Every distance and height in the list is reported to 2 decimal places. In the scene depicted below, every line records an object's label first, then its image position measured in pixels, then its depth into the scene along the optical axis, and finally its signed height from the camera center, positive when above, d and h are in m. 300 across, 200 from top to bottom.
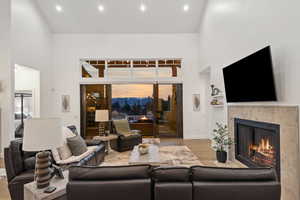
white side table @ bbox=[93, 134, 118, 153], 5.60 -1.04
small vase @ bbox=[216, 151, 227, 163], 4.87 -1.35
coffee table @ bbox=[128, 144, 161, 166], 3.74 -1.12
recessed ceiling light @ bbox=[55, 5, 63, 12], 7.10 +3.38
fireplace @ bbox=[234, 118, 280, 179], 3.22 -0.83
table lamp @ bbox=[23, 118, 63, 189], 1.96 -0.37
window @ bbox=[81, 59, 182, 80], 8.48 +1.40
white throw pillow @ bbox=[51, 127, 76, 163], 3.36 -0.89
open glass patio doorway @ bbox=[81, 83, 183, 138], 8.49 -0.17
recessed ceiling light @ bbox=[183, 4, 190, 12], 7.15 +3.40
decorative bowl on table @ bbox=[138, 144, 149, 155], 4.22 -1.00
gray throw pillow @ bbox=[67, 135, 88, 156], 3.77 -0.84
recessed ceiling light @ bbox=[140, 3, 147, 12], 7.16 +3.42
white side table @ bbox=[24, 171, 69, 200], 1.95 -0.90
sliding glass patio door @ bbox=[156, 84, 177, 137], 8.60 -0.41
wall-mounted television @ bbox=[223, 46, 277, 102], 3.05 +0.40
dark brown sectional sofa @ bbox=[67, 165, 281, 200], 1.72 -0.73
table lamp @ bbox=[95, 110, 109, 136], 5.92 -0.42
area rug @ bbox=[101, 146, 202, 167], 4.86 -1.51
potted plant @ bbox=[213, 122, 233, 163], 4.88 -1.07
